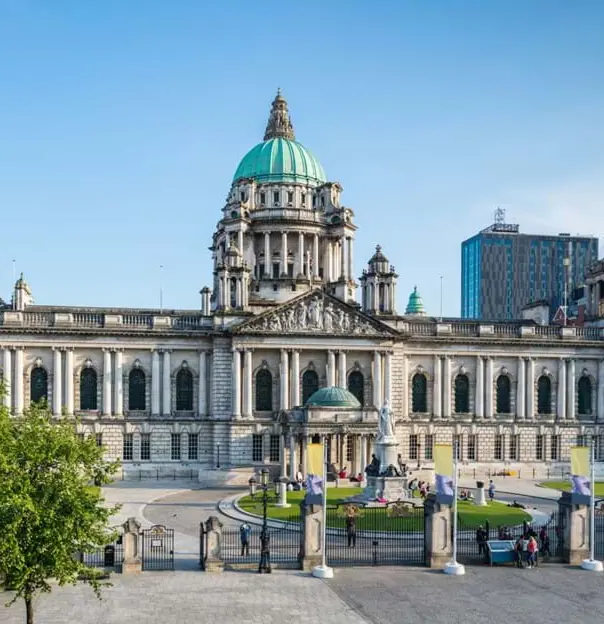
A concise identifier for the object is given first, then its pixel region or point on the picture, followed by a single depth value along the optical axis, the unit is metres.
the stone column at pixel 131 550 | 35.72
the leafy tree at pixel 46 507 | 27.09
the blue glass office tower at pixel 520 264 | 193.50
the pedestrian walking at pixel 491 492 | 59.38
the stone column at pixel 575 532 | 39.03
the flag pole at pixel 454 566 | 36.69
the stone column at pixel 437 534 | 37.91
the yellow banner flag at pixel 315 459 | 39.35
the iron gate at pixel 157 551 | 37.03
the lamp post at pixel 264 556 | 36.47
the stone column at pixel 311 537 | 37.19
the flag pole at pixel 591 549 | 37.81
